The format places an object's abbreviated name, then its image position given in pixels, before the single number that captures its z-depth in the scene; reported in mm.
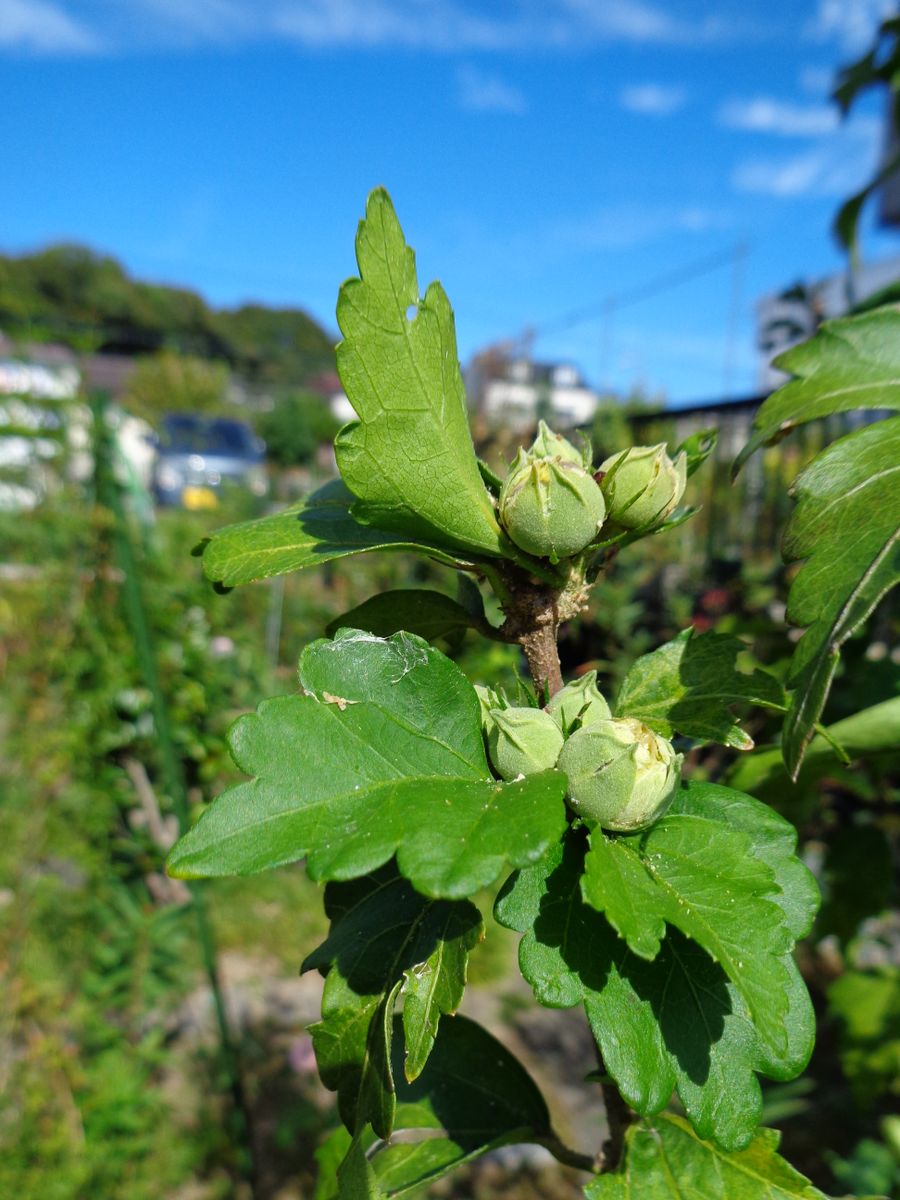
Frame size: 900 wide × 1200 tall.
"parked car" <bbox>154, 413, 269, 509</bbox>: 9548
